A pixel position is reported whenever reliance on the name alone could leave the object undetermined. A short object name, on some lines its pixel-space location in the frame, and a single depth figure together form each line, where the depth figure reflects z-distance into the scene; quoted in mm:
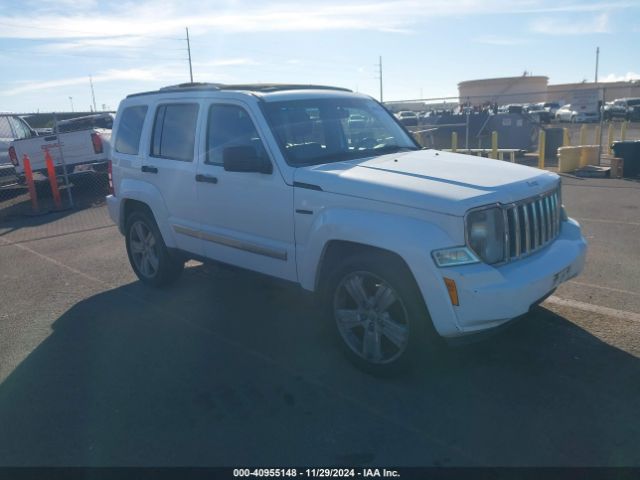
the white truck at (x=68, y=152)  12930
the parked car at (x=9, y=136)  13570
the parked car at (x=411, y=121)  27586
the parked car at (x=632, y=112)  37781
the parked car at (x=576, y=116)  36616
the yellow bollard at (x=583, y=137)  18125
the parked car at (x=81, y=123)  16234
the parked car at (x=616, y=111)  38084
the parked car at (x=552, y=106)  50125
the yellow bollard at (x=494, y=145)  15608
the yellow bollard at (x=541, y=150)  15539
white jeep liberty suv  3547
